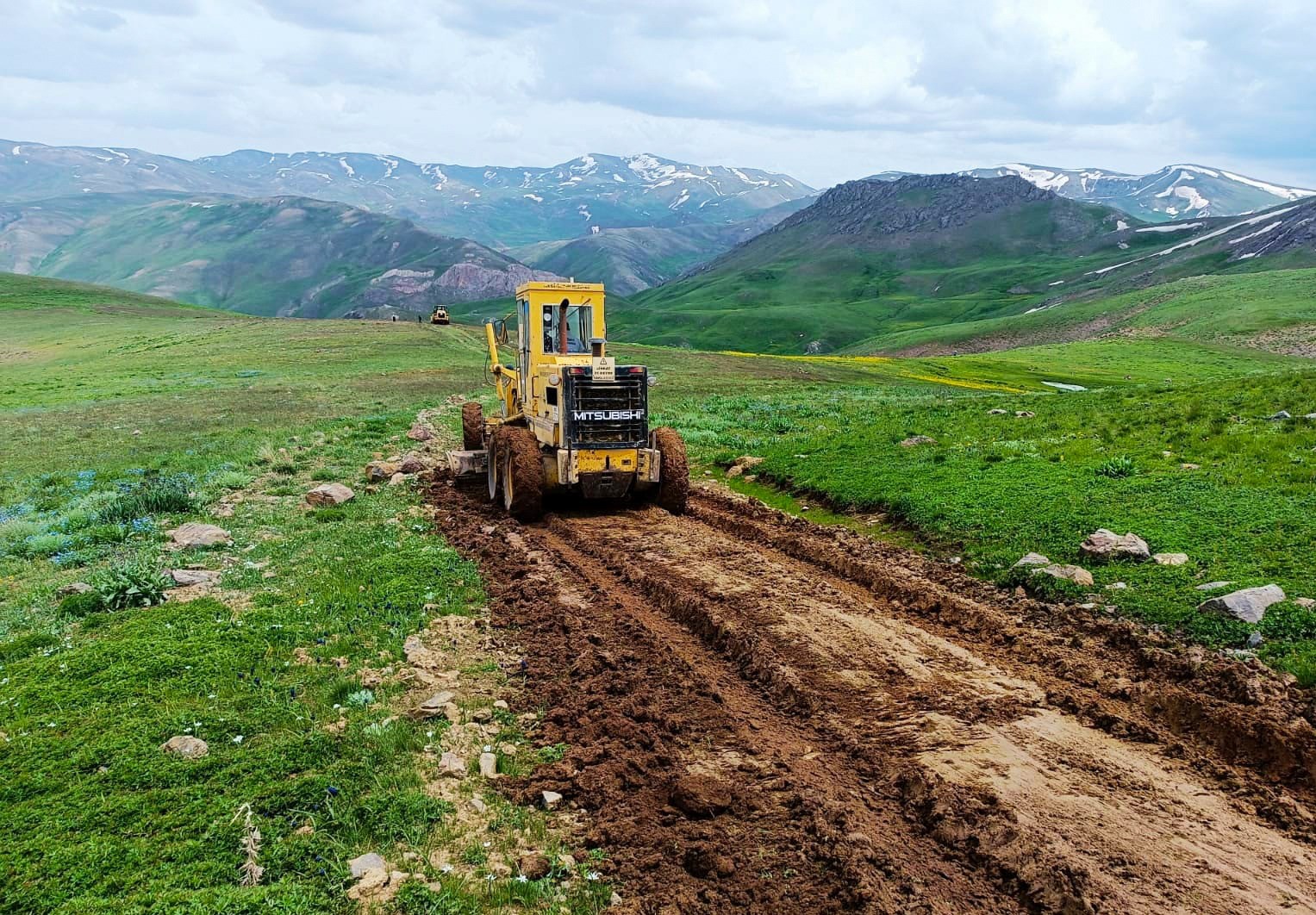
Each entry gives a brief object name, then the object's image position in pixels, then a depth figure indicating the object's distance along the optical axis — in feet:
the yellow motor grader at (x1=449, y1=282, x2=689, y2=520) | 53.21
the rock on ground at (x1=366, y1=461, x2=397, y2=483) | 68.04
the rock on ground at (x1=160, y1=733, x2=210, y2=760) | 23.97
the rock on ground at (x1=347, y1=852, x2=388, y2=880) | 19.25
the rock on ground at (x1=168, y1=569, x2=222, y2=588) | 39.78
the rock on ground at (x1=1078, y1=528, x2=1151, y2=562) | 36.81
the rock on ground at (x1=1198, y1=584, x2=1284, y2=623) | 29.89
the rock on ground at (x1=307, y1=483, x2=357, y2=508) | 57.11
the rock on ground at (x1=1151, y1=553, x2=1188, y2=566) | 35.40
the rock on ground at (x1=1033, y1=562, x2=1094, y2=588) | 35.78
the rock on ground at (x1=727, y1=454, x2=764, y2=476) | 70.08
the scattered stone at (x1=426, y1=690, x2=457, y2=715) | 27.43
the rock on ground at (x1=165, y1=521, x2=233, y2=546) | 46.37
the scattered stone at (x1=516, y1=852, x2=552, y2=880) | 19.57
